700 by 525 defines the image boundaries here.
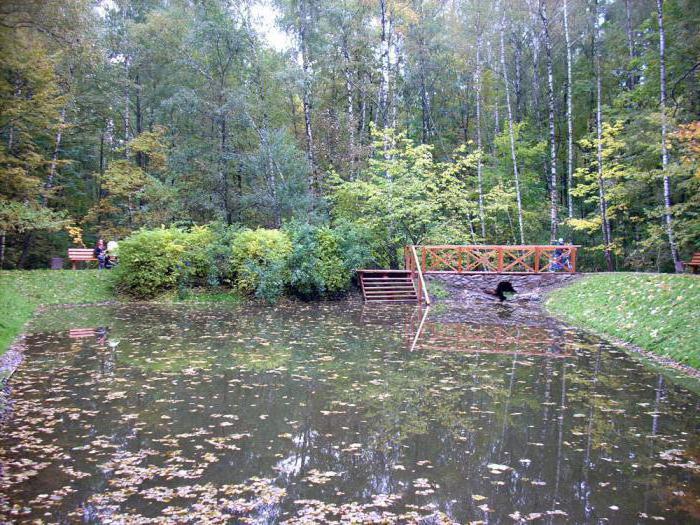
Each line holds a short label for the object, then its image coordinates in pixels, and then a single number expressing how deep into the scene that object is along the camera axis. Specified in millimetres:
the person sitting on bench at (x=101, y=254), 19594
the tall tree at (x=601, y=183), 18812
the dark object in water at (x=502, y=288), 17938
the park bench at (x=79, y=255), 19562
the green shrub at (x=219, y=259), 17578
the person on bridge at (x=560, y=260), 17922
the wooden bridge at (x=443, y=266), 17781
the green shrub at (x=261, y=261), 16734
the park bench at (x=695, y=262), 14936
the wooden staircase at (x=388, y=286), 18031
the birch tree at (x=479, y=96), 23234
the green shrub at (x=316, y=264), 17062
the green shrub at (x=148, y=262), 16578
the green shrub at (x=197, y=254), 17469
